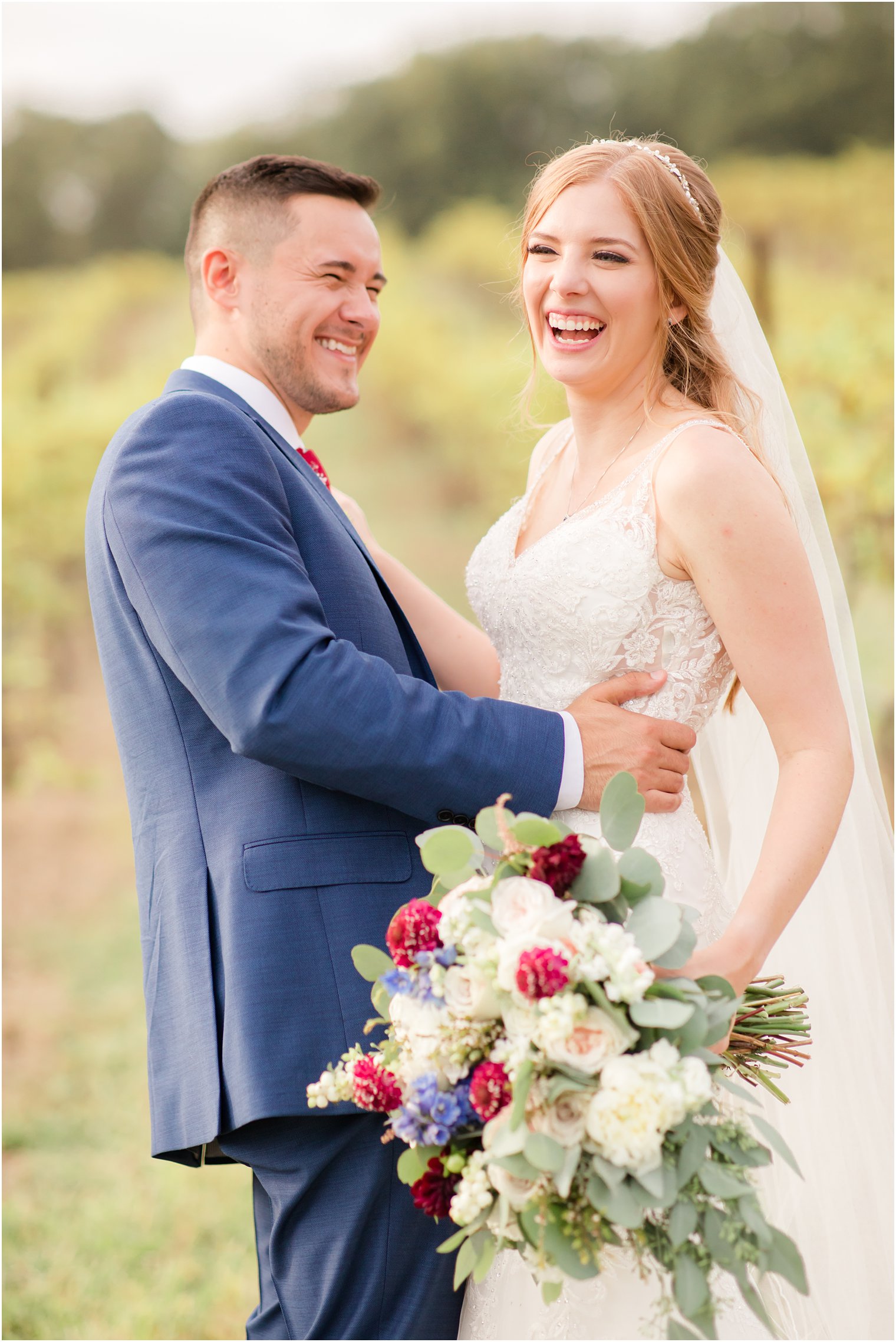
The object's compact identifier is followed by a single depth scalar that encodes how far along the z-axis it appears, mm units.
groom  3106
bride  3148
